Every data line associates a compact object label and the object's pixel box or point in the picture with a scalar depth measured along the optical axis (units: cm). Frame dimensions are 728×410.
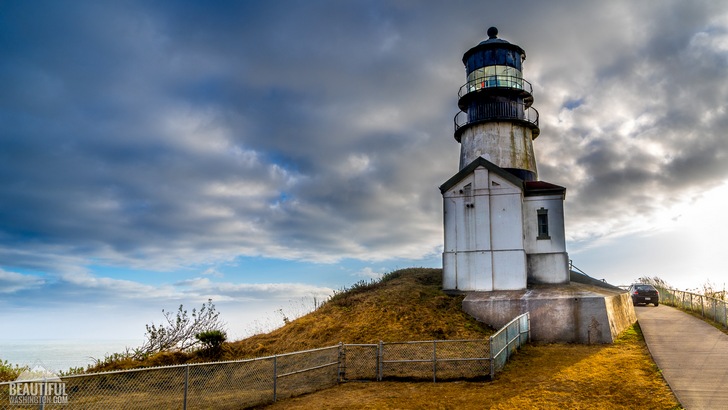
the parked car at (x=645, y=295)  3106
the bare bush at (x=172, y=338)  1869
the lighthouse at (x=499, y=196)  2283
